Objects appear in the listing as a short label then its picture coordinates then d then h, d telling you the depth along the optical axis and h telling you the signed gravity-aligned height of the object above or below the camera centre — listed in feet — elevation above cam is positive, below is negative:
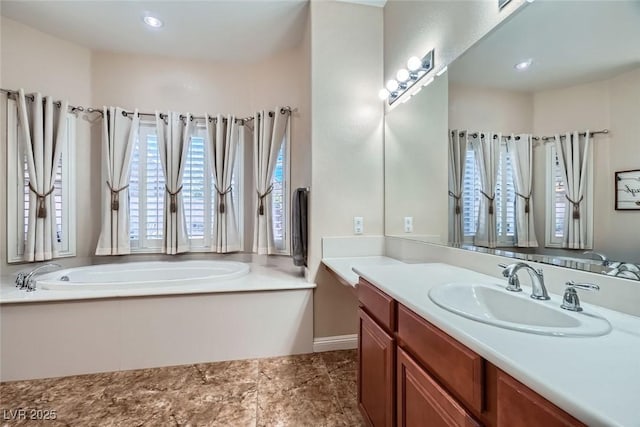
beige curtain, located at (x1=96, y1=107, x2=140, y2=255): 9.10 +1.11
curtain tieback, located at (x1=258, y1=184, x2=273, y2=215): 9.51 +0.47
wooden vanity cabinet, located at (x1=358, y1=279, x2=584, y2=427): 1.84 -1.52
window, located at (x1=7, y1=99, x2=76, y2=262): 7.83 +0.64
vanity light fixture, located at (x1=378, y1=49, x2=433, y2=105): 6.04 +3.12
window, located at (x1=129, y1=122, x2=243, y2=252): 9.55 +0.67
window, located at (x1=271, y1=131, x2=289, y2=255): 9.53 +0.44
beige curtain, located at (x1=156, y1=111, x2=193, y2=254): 9.50 +1.46
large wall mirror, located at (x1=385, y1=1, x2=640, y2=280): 2.87 +1.03
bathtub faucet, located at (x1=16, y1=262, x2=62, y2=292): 6.63 -1.63
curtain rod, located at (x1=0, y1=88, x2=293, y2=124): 8.53 +3.32
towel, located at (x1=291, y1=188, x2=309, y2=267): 7.58 -0.33
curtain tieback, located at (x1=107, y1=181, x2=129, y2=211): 9.12 +0.49
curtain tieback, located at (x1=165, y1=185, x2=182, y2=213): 9.50 +0.40
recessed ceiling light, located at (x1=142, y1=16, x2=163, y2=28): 7.86 +5.40
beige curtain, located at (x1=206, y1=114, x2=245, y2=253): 9.75 +1.41
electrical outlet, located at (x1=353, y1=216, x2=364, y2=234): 7.55 -0.30
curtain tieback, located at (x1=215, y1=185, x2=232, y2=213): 9.77 +0.41
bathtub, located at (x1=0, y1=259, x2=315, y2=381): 6.13 -2.57
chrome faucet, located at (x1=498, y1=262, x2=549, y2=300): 3.07 -0.77
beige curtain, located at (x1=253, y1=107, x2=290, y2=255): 9.41 +1.54
